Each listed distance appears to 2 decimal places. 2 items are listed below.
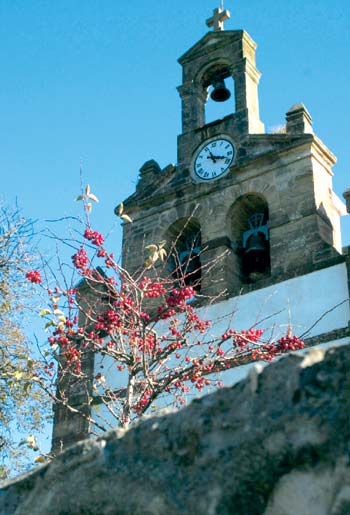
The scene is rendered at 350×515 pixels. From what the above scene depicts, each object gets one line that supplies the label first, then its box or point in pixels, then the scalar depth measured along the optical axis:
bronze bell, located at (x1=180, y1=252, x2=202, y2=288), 14.78
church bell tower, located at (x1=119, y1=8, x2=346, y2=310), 13.73
